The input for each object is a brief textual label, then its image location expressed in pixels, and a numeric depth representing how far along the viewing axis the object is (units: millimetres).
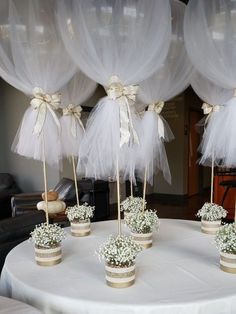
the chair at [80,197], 4414
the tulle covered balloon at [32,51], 1636
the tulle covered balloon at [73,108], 2299
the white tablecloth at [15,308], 1256
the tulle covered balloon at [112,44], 1460
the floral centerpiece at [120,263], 1332
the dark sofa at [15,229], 2068
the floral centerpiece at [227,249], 1442
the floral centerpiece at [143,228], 1839
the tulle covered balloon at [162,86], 2018
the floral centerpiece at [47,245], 1594
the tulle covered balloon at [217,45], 1620
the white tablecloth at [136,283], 1192
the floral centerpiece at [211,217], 2123
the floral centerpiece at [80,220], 2133
